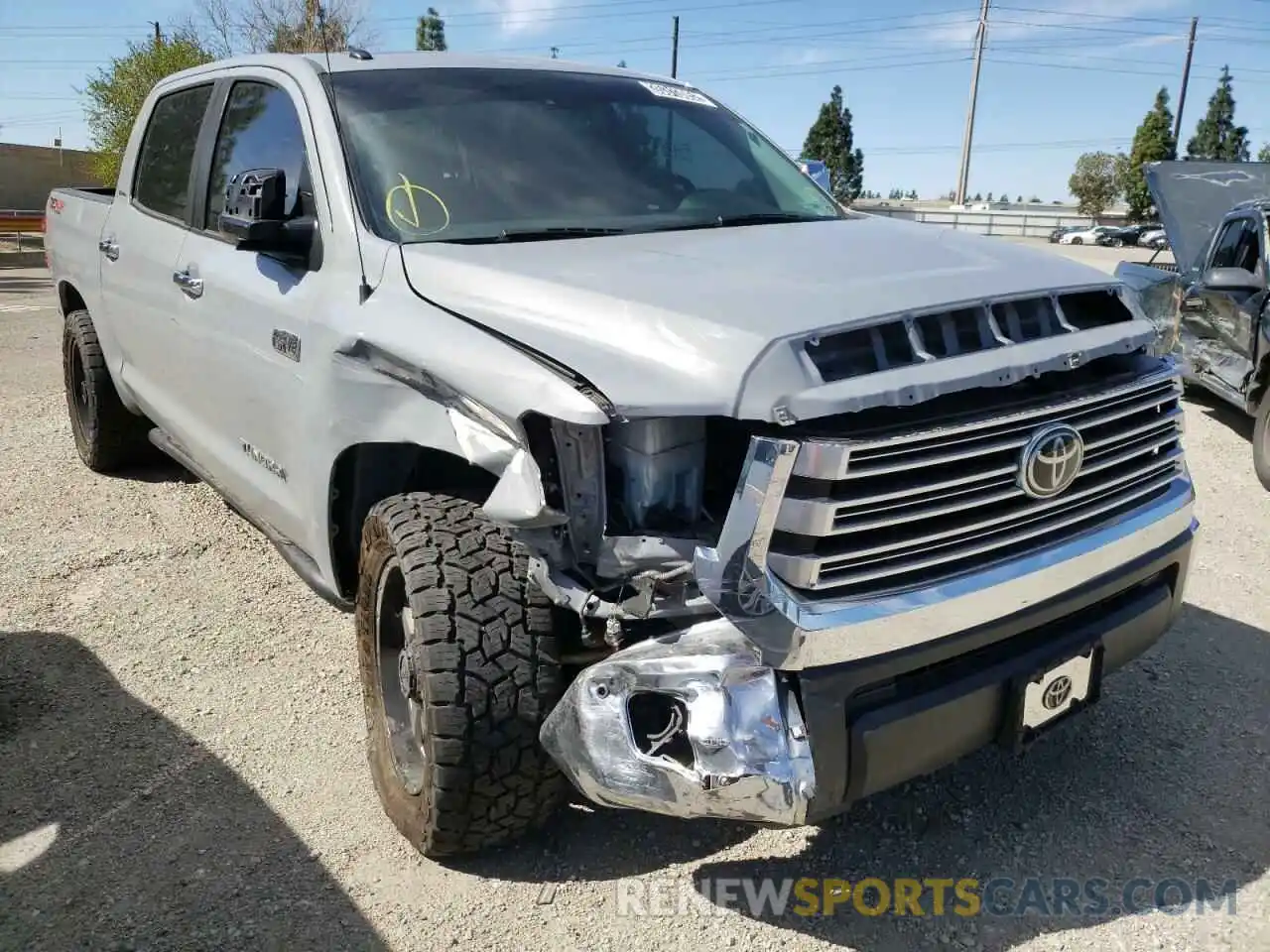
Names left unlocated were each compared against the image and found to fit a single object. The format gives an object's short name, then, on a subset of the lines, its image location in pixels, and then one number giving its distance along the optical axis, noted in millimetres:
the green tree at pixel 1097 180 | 65688
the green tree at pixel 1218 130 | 69375
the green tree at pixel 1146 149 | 55594
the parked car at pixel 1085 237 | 48188
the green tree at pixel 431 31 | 56750
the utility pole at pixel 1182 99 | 45062
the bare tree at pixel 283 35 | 19595
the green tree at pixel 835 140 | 56594
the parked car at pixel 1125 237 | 44938
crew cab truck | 2051
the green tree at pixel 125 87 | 29750
